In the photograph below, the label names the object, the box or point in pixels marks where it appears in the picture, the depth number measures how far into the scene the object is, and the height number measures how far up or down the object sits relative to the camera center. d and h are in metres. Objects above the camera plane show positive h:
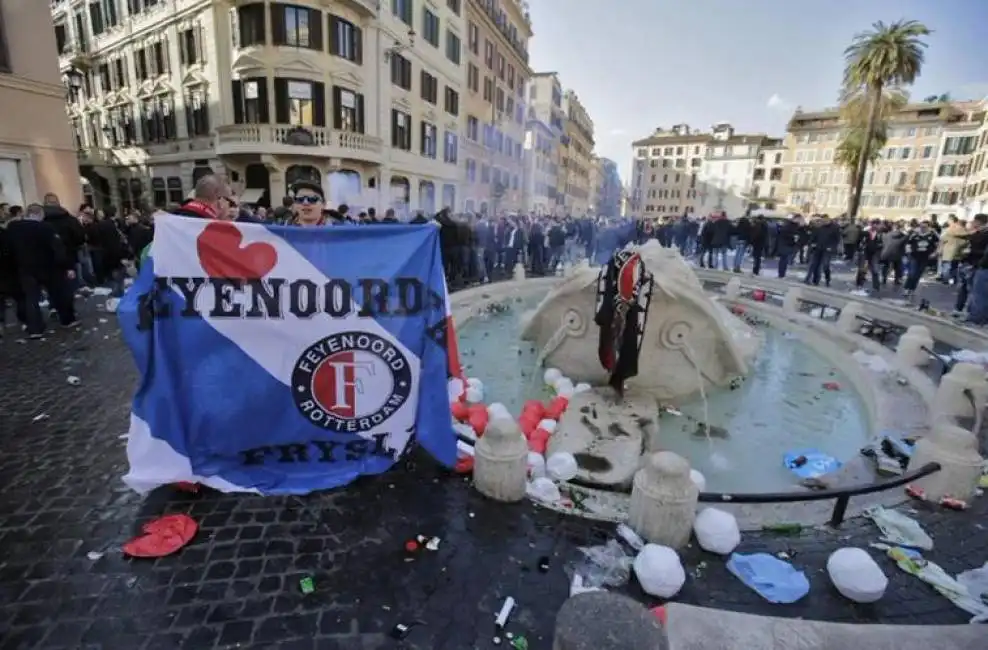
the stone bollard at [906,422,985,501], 3.89 -1.74
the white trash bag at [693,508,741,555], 3.33 -2.02
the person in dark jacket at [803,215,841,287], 14.36 -0.32
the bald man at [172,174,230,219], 4.14 +0.10
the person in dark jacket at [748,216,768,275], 16.03 -0.21
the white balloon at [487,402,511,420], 3.98 -1.66
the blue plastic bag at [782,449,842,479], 5.16 -2.42
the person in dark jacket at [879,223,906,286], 14.47 -0.32
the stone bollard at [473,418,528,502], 3.79 -1.81
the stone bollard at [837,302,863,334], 9.61 -1.62
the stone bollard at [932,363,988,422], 5.39 -1.65
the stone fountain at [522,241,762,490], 5.51 -1.92
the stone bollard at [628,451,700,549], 3.36 -1.84
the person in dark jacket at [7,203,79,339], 7.69 -0.92
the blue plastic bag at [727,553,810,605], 2.99 -2.14
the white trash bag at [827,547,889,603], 2.91 -1.99
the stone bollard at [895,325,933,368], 7.39 -1.62
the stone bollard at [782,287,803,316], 11.45 -1.56
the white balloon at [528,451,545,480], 4.40 -2.20
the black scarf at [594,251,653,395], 5.93 -1.00
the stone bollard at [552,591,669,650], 1.57 -1.29
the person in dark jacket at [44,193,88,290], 9.38 -0.44
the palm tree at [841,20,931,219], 28.97 +10.24
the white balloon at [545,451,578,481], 4.38 -2.14
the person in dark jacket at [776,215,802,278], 15.83 -0.23
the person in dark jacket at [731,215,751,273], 16.66 -0.17
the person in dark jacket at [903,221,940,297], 13.30 -0.38
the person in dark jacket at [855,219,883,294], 14.90 -0.56
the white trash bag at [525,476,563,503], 3.91 -2.11
